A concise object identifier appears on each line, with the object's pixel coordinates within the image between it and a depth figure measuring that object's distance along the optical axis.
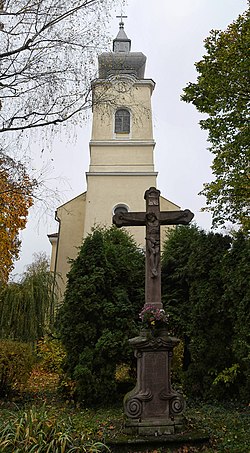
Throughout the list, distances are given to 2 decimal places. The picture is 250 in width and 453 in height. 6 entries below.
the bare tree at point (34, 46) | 6.87
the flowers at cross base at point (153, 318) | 7.15
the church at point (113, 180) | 21.30
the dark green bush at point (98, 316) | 9.75
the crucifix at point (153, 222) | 7.68
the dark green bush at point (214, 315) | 9.16
